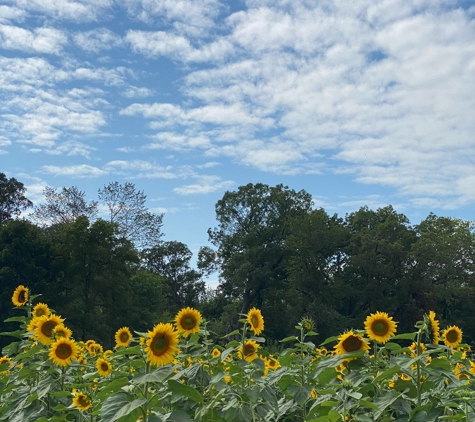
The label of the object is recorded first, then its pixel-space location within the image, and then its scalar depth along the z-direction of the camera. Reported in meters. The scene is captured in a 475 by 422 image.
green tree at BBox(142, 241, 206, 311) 49.28
